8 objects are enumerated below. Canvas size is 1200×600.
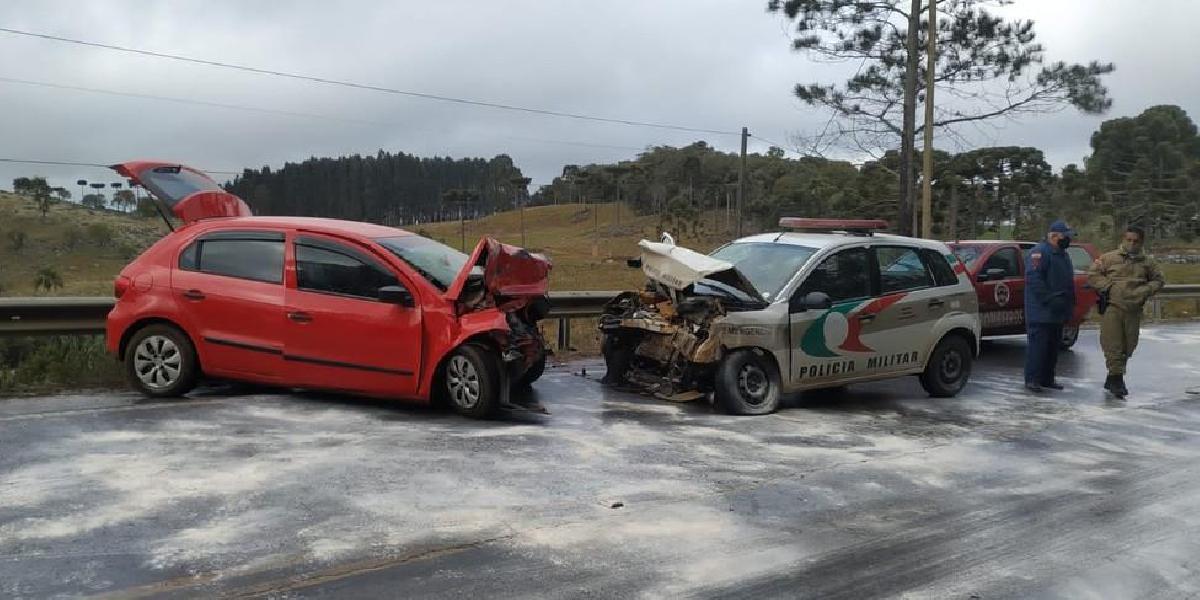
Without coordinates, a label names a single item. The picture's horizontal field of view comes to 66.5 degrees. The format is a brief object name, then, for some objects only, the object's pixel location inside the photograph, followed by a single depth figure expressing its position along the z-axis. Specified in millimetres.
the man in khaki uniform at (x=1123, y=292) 9672
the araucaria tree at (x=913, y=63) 20906
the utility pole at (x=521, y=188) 81219
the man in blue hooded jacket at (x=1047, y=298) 9906
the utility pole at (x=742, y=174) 33331
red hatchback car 7379
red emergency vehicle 13008
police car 8172
